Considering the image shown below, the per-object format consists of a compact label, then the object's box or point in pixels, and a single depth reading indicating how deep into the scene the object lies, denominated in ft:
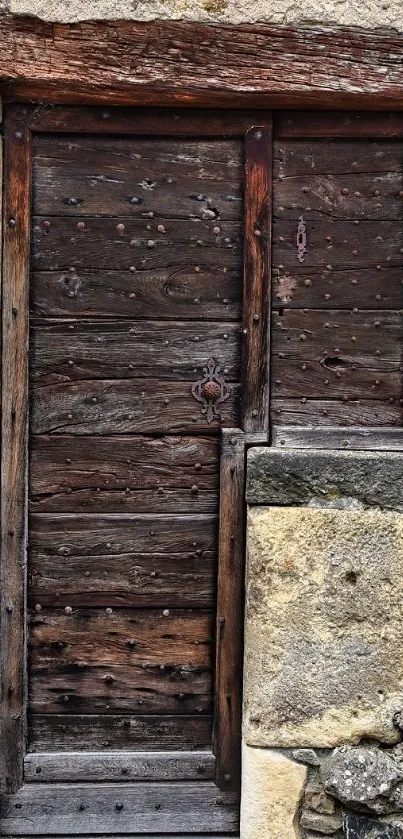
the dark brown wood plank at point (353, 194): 7.27
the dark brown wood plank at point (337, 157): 7.27
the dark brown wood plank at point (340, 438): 7.15
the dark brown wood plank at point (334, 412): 7.30
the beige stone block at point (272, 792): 6.78
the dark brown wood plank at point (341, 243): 7.27
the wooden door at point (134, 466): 7.22
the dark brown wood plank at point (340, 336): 7.27
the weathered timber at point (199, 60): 6.72
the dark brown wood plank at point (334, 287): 7.27
